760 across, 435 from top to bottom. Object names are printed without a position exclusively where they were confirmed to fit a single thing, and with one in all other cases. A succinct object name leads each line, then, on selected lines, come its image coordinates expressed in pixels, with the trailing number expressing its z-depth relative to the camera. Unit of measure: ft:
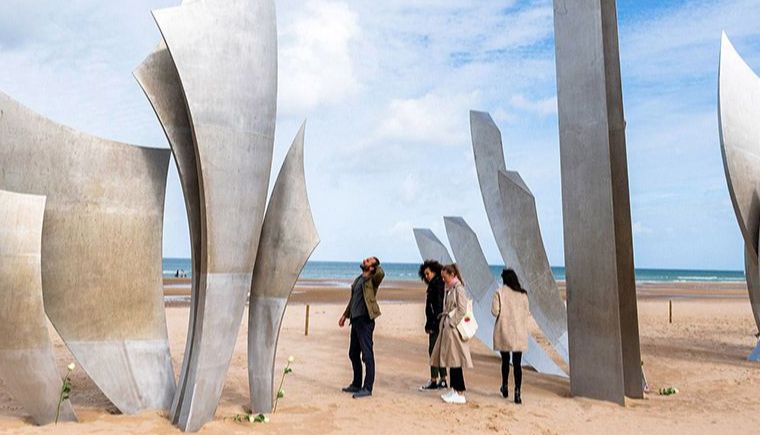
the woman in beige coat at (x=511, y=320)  20.99
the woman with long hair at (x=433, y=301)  23.16
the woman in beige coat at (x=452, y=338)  20.74
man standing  21.72
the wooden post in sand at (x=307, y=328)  39.84
